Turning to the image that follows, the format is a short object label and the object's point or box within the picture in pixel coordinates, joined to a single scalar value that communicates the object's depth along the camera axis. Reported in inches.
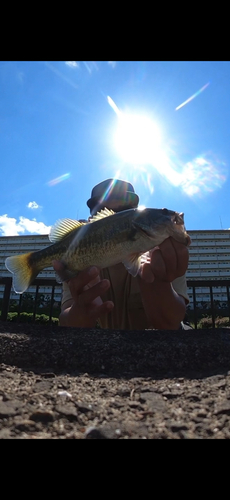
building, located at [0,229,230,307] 1627.5
